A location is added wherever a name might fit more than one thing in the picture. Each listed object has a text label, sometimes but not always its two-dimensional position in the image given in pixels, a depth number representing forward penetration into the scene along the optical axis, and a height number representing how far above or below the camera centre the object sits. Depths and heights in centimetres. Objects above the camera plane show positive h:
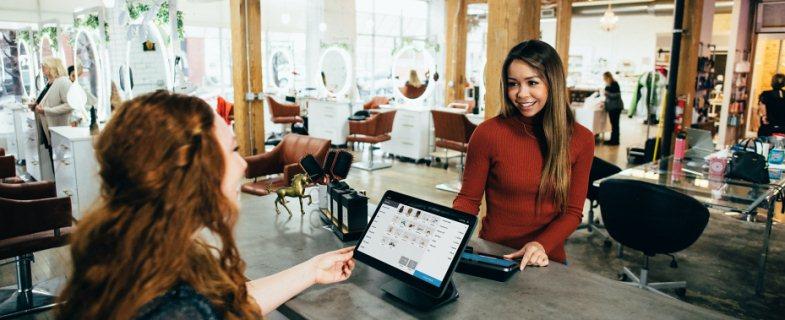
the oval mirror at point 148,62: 565 +15
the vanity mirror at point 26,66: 807 +14
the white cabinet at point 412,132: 797 -83
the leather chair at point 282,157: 454 -73
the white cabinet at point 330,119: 860 -70
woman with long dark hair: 184 -29
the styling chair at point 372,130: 742 -74
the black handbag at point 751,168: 346 -57
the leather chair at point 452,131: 655 -67
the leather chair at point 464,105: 877 -45
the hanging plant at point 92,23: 577 +58
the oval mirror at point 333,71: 994 +11
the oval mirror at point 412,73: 929 +8
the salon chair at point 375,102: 988 -47
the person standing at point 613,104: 1024 -48
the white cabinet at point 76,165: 439 -76
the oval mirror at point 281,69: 1119 +16
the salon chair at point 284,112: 935 -64
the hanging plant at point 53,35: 696 +53
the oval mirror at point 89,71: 598 +5
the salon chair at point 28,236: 288 -91
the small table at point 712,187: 305 -68
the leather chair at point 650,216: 297 -79
